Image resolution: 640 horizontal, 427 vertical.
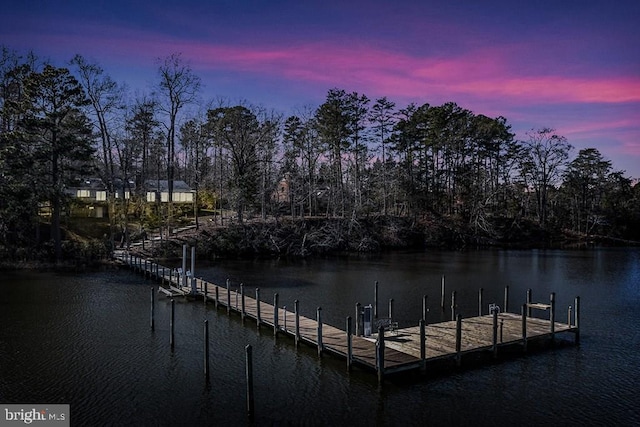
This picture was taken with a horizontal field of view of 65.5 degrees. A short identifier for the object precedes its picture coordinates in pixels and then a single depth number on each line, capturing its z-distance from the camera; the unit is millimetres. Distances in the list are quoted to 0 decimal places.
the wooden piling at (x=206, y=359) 15961
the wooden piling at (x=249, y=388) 13265
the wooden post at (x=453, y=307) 24309
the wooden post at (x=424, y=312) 23123
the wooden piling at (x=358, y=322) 19438
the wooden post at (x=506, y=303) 24519
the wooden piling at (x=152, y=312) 21672
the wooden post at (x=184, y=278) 30181
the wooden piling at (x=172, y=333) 19062
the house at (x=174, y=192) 67625
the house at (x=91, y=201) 52719
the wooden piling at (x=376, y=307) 24938
